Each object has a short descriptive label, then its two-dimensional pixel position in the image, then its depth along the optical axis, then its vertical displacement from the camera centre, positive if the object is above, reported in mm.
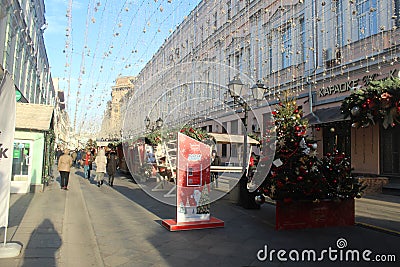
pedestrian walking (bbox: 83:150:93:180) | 19030 -540
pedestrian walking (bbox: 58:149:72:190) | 12883 -437
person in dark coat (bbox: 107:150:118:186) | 15277 -522
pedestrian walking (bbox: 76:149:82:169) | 29984 -291
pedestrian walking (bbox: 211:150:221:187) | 11912 -241
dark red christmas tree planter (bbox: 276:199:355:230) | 6531 -1059
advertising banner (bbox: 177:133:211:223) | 6305 -423
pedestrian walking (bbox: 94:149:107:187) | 14719 -472
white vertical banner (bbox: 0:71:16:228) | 4684 +222
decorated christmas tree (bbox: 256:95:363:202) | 6496 -192
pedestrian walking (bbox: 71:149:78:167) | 30412 -35
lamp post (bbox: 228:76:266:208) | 9016 +1738
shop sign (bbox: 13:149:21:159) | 11435 +34
